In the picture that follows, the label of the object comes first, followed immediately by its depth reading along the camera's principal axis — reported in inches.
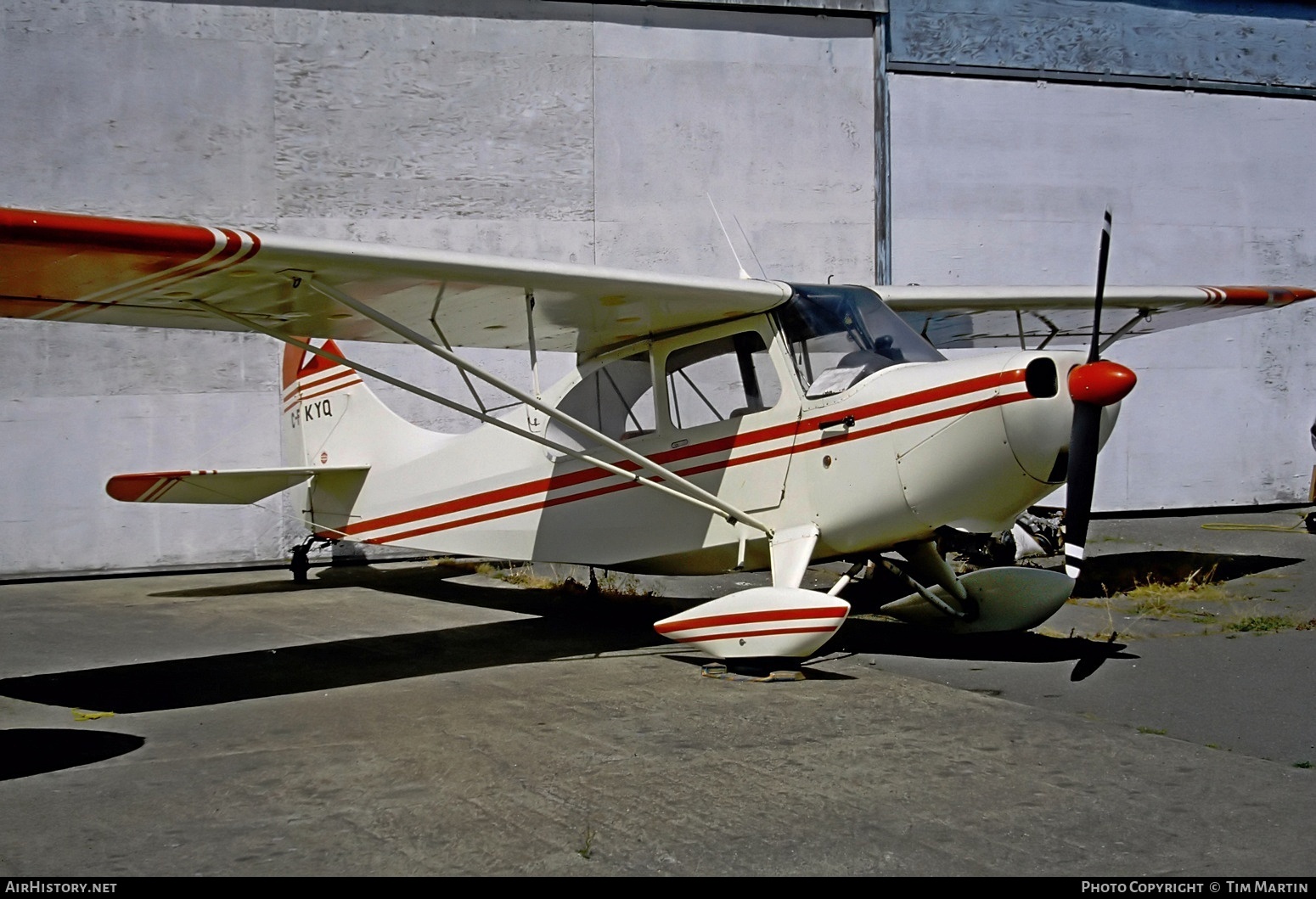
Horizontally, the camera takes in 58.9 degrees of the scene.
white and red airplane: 243.1
